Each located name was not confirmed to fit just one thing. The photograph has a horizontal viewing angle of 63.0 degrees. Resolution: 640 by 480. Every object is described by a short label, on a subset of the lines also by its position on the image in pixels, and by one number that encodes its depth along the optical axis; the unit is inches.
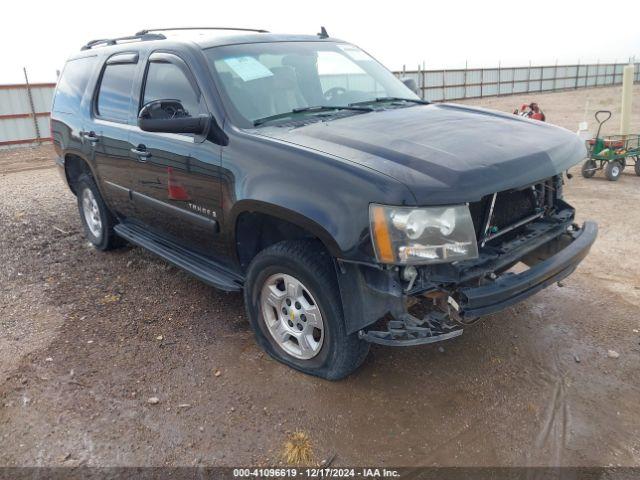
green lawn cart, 355.3
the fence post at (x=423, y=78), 1098.7
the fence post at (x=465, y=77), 1280.8
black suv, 99.3
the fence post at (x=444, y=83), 1208.2
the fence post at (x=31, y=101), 659.4
